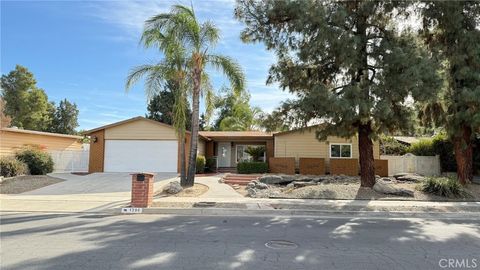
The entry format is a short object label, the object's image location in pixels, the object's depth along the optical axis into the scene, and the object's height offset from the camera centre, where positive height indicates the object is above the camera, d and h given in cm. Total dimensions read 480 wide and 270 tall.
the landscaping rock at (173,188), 1570 -113
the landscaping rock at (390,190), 1538 -107
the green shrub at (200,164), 2511 -19
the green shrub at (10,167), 1997 -44
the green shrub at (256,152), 2888 +75
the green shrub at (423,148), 2592 +111
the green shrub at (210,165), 2794 -27
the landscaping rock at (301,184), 1782 -101
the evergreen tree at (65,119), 5234 +565
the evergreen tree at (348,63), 1348 +392
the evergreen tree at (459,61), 1638 +458
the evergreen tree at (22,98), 4100 +659
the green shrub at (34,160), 2177 -5
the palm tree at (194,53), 1622 +468
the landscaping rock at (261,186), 1717 -109
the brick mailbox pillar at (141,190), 1226 -95
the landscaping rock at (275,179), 1958 -90
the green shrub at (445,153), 2497 +76
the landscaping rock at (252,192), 1529 -125
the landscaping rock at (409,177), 1992 -73
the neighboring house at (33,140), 2437 +135
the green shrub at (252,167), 2455 -34
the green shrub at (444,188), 1541 -96
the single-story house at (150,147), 2485 +98
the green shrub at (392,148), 2931 +122
